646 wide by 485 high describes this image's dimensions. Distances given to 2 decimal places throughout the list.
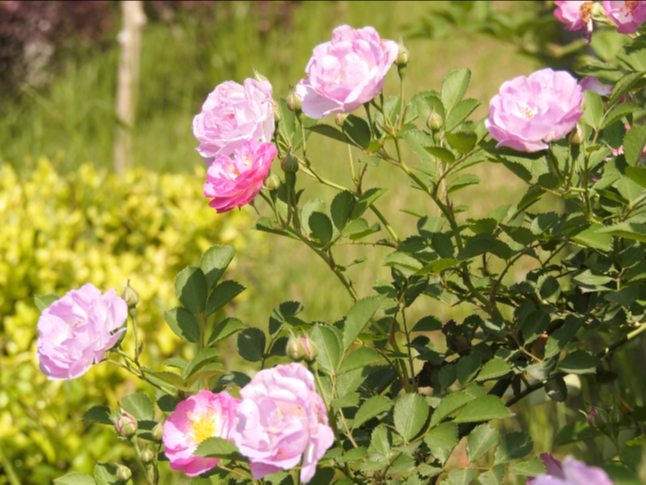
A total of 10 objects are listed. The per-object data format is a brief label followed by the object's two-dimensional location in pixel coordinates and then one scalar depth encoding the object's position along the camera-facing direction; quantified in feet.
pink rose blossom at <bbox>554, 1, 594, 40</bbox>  5.75
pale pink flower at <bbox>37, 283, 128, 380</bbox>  5.07
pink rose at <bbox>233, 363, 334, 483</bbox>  4.64
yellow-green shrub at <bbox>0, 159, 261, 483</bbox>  8.17
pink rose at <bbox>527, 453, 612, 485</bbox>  4.01
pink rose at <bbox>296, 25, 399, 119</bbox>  5.11
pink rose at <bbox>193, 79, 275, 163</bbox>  5.16
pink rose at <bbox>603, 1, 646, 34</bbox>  5.54
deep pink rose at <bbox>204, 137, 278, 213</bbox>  5.08
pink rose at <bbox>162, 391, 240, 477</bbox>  5.01
